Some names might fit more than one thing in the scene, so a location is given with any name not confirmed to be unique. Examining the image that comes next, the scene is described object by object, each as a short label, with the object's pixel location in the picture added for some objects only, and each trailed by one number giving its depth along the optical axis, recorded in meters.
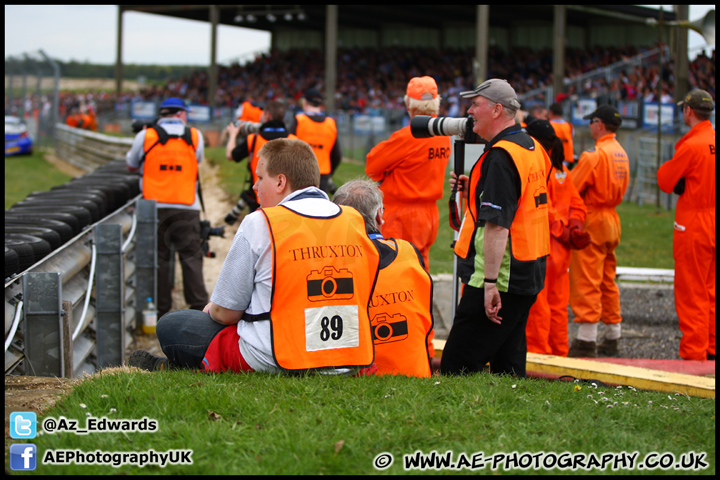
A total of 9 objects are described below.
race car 53.09
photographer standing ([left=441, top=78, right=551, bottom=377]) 8.07
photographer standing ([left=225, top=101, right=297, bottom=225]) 15.80
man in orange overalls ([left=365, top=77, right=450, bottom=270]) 11.73
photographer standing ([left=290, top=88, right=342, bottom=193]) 16.69
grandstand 67.25
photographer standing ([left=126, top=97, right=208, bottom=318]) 15.79
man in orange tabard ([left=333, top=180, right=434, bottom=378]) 7.93
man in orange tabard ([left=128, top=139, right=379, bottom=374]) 6.91
